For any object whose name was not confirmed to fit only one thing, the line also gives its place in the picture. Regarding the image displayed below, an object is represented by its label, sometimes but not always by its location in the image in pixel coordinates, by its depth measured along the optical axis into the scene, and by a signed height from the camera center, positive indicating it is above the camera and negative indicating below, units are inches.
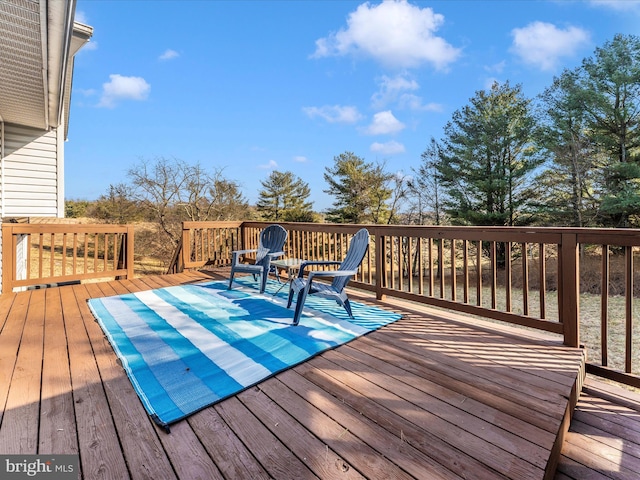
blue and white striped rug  74.5 -31.7
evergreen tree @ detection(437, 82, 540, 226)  538.9 +134.4
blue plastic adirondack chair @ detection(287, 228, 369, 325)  119.6 -16.2
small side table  166.6 -12.9
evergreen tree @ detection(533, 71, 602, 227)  475.2 +114.7
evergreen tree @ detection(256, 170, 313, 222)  869.2 +112.5
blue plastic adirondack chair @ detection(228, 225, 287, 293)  169.6 -7.4
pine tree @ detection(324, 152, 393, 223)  661.3 +103.3
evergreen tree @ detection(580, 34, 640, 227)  437.4 +171.5
